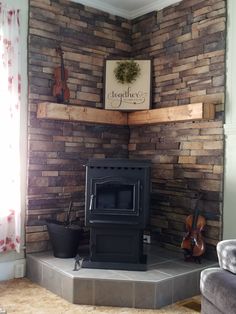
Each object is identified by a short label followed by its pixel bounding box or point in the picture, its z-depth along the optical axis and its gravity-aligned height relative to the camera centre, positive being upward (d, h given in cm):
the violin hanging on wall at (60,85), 329 +60
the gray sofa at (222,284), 186 -67
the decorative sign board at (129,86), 362 +67
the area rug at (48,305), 252 -107
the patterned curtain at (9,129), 305 +18
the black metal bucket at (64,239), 302 -71
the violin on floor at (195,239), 300 -68
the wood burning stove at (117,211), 287 -45
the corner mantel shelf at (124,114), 308 +36
